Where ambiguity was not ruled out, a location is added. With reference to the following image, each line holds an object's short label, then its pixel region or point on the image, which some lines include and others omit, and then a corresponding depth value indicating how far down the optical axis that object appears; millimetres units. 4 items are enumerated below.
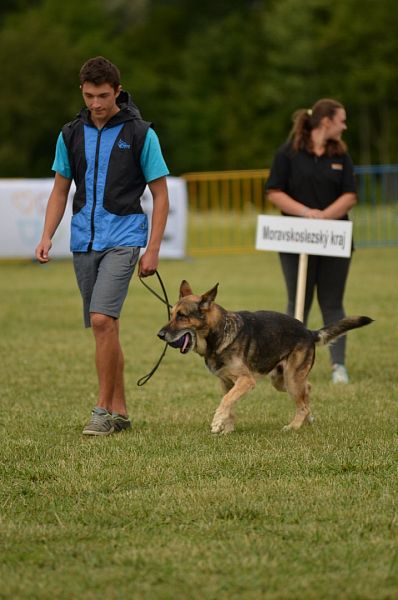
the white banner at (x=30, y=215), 39844
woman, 17812
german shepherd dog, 13266
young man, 13242
